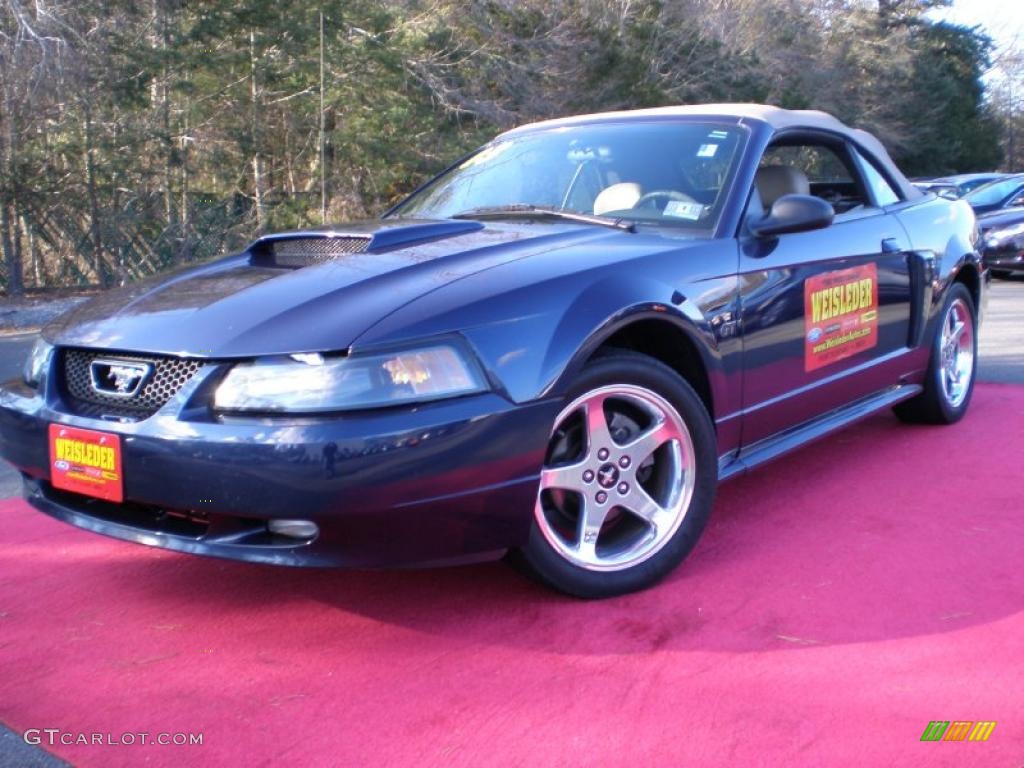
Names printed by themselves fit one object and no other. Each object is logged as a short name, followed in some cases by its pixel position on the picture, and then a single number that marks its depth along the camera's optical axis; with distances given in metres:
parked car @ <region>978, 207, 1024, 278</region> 13.53
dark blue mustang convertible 2.69
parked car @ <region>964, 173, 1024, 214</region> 15.20
